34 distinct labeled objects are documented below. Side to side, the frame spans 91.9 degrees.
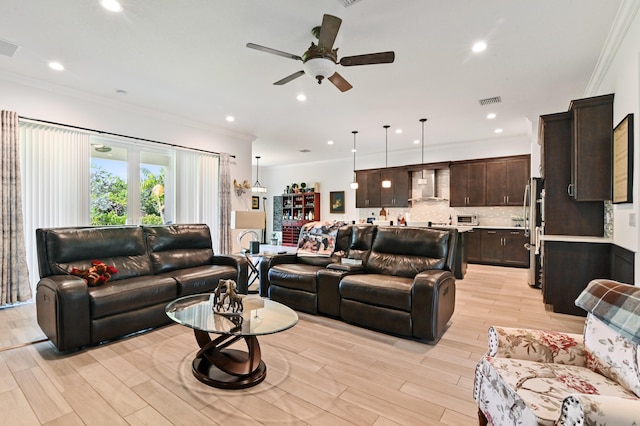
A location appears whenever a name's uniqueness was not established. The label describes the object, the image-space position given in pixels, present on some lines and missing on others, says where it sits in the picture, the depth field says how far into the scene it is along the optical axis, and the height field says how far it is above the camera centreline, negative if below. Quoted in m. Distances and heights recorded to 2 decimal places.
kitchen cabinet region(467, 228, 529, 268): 6.68 -0.79
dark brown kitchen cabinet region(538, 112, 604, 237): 3.70 +0.25
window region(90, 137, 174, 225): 4.77 +0.48
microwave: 7.44 -0.18
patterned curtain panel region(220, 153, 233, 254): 6.16 +0.13
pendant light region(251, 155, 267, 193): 9.44 +0.74
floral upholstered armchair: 1.06 -0.74
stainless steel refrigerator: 4.89 -0.23
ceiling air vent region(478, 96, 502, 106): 4.56 +1.67
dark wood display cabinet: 10.34 +0.01
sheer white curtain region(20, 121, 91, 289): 4.05 +0.47
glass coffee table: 2.08 -0.78
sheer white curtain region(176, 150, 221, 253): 5.73 +0.45
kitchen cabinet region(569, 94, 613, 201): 3.27 +0.69
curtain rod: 4.07 +1.22
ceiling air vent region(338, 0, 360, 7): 2.44 +1.67
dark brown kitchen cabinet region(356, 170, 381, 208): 8.85 +0.68
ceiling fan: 2.55 +1.34
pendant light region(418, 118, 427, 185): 6.75 +0.67
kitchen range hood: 7.96 +0.65
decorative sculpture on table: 2.36 -0.68
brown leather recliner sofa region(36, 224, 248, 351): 2.62 -0.69
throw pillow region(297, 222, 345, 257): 4.16 -0.37
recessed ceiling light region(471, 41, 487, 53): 3.08 +1.68
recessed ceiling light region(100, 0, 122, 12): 2.54 +1.73
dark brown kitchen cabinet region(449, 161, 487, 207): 7.26 +0.67
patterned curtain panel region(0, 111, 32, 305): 3.75 -0.12
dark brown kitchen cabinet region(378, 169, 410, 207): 8.32 +0.62
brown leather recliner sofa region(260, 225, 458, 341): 2.88 -0.72
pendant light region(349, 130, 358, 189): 6.71 +1.58
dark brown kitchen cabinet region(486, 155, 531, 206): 6.83 +0.72
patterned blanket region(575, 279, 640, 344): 1.34 -0.45
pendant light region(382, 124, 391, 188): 6.28 +1.70
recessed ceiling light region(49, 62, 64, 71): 3.60 +1.74
